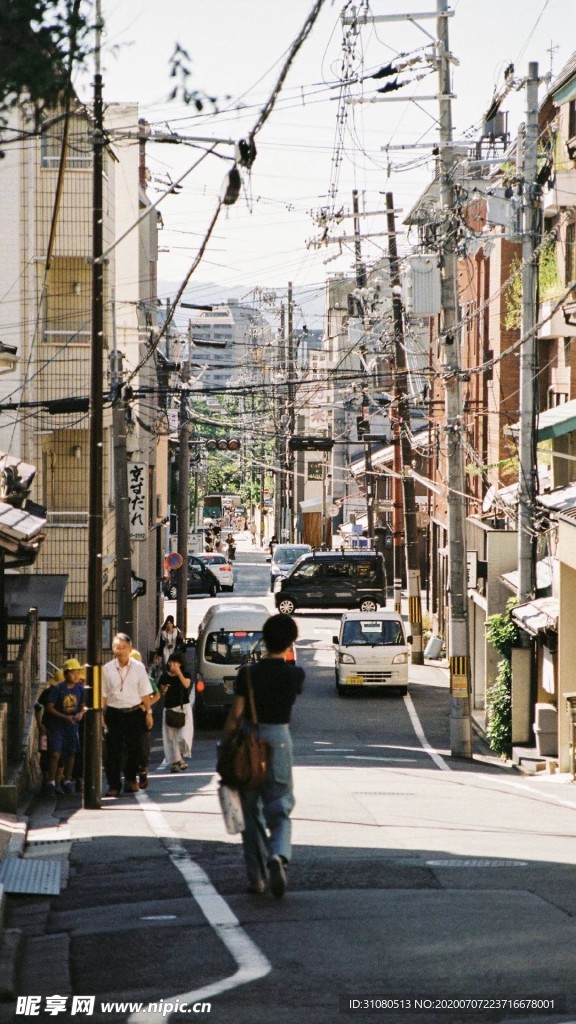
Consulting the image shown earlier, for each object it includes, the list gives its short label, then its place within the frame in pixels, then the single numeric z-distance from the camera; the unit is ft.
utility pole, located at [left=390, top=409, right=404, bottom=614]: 187.18
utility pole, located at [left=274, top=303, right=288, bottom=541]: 292.45
